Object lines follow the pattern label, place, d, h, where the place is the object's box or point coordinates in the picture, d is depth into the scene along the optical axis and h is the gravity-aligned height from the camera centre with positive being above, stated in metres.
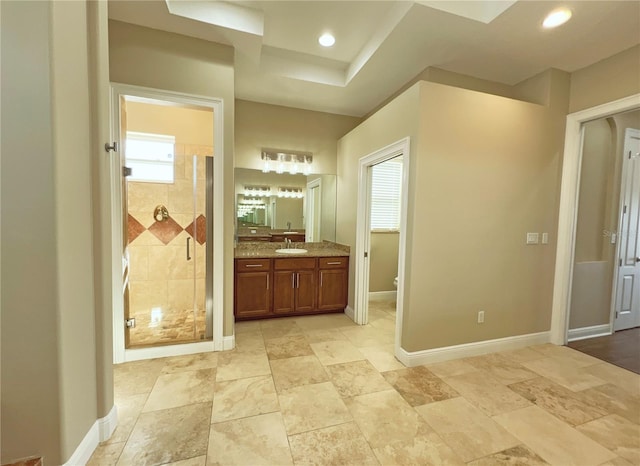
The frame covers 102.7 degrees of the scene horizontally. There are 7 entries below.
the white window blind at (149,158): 3.30 +0.72
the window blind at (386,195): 4.52 +0.45
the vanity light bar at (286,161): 3.83 +0.86
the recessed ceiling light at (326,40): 2.61 +1.86
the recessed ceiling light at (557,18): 2.04 +1.71
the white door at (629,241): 3.21 -0.18
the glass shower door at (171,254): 2.84 -0.52
